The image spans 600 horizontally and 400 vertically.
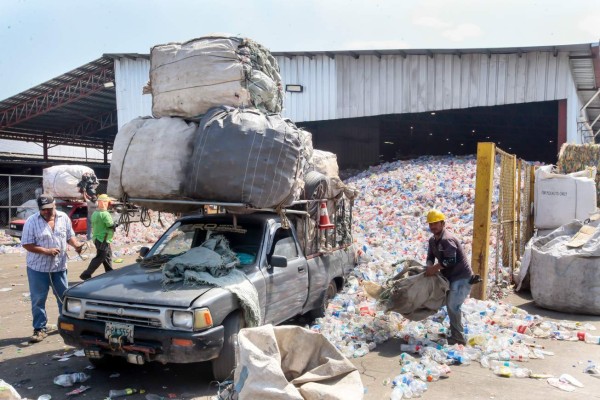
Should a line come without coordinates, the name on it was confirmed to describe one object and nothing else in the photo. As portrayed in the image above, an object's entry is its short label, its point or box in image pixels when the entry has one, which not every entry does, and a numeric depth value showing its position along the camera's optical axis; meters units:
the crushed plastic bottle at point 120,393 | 4.48
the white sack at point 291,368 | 3.17
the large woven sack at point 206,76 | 5.55
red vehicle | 15.85
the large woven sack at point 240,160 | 5.02
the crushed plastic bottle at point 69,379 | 4.74
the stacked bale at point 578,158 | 12.62
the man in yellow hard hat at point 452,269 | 5.74
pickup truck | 4.32
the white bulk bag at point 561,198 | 9.98
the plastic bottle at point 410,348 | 5.68
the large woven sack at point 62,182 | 15.97
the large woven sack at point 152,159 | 5.25
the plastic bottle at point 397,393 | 4.40
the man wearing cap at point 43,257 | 6.02
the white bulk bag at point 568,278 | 7.32
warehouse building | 17.66
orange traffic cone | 6.94
